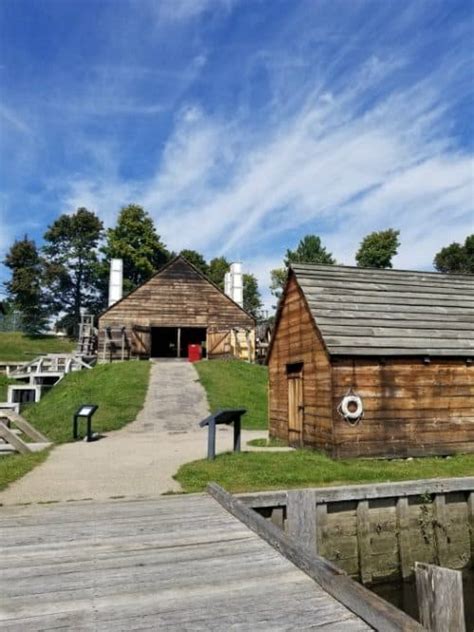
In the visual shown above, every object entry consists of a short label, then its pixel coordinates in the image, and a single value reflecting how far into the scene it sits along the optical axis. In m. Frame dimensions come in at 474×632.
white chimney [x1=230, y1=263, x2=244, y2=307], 41.91
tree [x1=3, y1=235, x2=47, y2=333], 65.69
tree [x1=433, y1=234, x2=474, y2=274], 77.56
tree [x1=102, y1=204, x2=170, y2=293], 67.81
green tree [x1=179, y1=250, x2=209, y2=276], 81.06
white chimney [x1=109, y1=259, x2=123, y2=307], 39.44
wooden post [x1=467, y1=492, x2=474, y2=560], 8.32
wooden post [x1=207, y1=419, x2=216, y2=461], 10.51
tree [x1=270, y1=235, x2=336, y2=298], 77.44
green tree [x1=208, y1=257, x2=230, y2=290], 83.93
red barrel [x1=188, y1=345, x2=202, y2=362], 34.00
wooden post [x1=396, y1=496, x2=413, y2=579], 7.77
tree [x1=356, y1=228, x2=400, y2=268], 67.88
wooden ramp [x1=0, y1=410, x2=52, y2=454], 11.30
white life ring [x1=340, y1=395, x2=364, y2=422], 11.34
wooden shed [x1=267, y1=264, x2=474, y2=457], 11.54
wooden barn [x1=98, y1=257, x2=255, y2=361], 34.03
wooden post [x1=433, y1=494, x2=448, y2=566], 8.09
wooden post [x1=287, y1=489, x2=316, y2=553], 6.50
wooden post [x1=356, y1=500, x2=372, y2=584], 7.52
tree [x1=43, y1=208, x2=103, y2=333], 72.94
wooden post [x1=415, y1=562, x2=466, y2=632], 3.31
